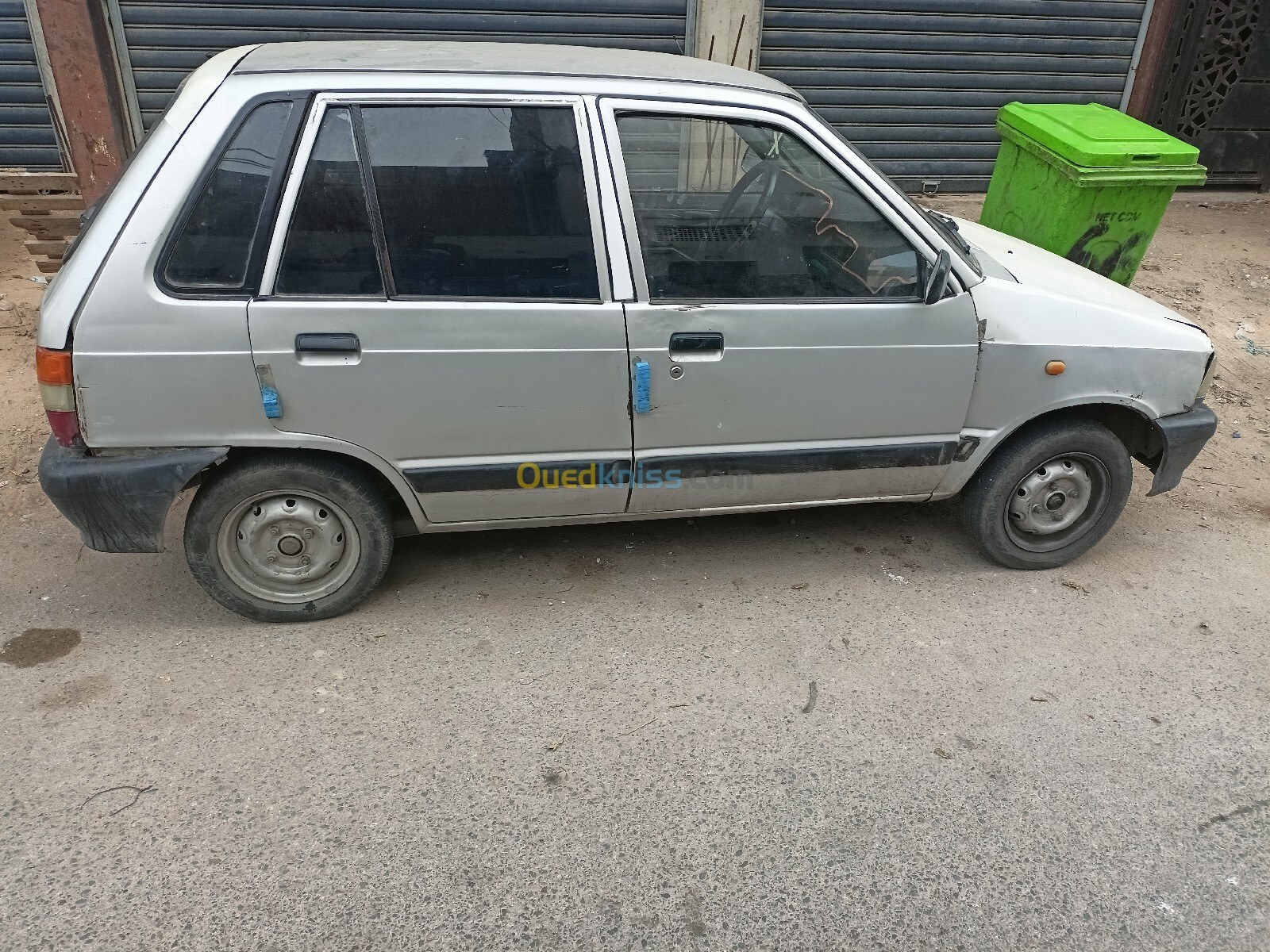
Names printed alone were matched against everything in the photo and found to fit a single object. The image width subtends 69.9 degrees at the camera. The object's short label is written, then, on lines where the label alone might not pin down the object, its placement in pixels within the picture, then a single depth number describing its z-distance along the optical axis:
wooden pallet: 6.07
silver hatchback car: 2.71
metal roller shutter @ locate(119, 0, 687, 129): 6.29
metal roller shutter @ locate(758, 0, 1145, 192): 7.21
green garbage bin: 4.34
